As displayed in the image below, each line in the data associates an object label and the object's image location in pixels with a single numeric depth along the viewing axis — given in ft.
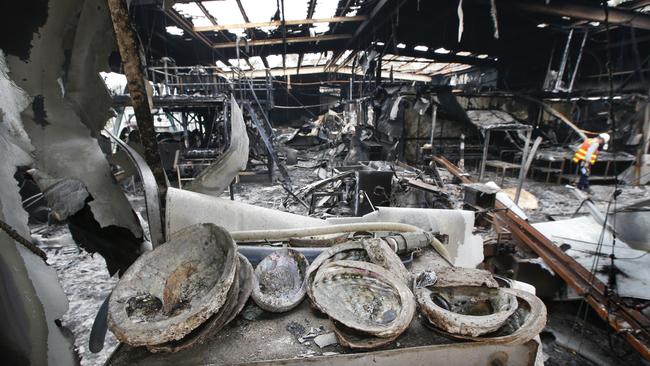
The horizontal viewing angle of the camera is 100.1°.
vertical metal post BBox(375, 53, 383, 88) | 32.84
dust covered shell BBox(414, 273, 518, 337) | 3.76
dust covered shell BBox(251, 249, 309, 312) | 4.50
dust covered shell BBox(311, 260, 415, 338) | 3.79
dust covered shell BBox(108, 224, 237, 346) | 3.48
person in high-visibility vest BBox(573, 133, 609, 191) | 24.09
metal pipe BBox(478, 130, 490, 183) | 28.82
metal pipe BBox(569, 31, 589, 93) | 28.63
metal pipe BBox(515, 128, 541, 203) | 18.34
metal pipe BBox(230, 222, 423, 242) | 6.49
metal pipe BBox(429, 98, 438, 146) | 31.81
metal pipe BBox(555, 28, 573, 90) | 29.78
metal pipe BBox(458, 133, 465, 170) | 31.22
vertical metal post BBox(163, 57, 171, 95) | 26.43
